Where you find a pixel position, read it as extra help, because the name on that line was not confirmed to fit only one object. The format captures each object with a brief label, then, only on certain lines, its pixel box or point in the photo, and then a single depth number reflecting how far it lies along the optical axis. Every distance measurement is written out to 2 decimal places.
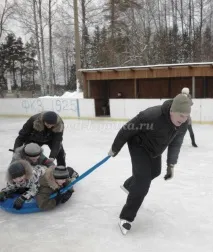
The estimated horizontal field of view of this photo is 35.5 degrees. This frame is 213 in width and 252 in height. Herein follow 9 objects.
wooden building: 11.87
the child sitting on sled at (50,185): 3.24
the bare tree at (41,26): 22.14
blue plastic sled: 3.32
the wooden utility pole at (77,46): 17.92
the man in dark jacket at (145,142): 2.57
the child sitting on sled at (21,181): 3.14
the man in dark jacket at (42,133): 3.71
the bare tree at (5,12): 23.53
